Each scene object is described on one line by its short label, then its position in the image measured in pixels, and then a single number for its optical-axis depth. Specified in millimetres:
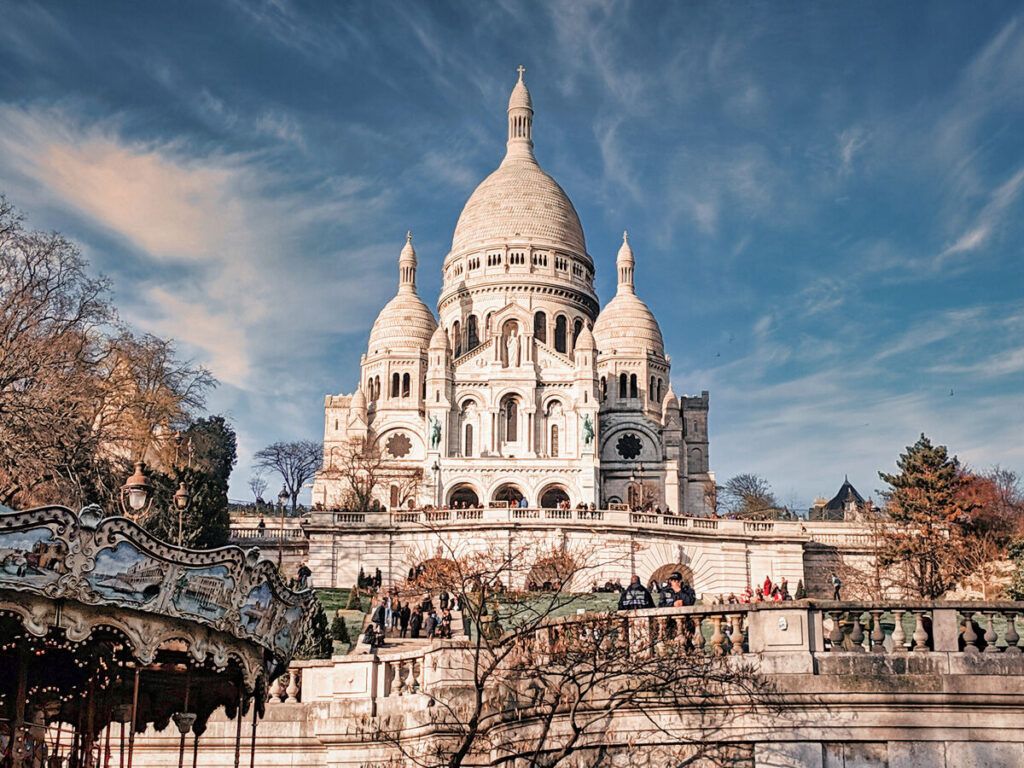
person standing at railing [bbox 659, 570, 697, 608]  27172
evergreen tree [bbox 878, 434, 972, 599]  45844
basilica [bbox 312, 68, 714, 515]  79688
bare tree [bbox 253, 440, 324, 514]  101125
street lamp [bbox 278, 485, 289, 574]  51731
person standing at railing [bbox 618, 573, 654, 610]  21375
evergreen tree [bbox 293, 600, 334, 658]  27344
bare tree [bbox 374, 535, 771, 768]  14672
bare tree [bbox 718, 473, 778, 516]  88688
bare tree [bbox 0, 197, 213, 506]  32000
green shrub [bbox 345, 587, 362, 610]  42991
